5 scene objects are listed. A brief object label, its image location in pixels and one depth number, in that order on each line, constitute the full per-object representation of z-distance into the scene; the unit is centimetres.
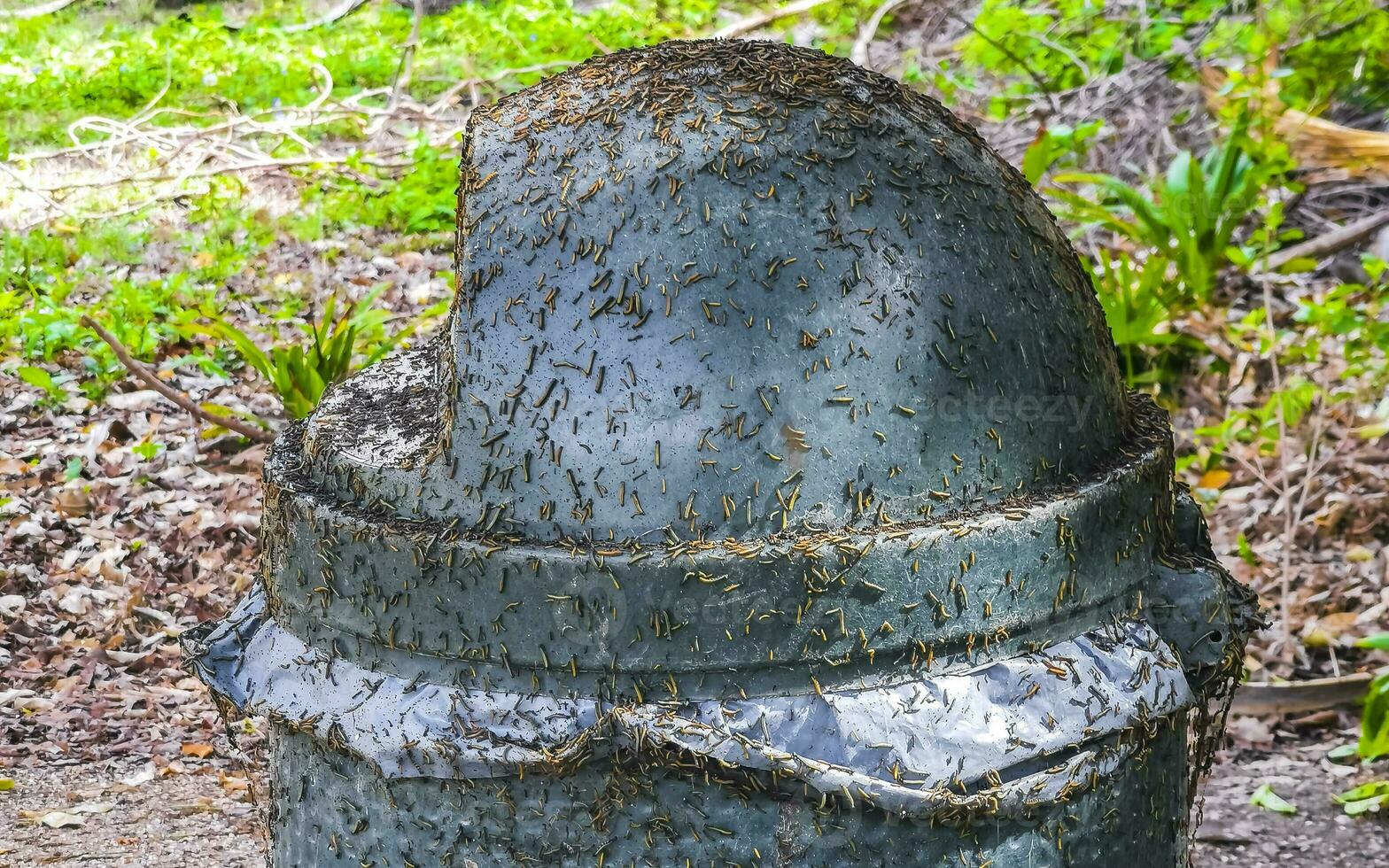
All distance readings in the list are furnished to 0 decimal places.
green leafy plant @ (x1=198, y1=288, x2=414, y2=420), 469
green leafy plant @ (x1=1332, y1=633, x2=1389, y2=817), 324
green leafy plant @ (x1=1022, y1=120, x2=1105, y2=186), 536
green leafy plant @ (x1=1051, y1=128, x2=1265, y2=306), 509
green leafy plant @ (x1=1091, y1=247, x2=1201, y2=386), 481
